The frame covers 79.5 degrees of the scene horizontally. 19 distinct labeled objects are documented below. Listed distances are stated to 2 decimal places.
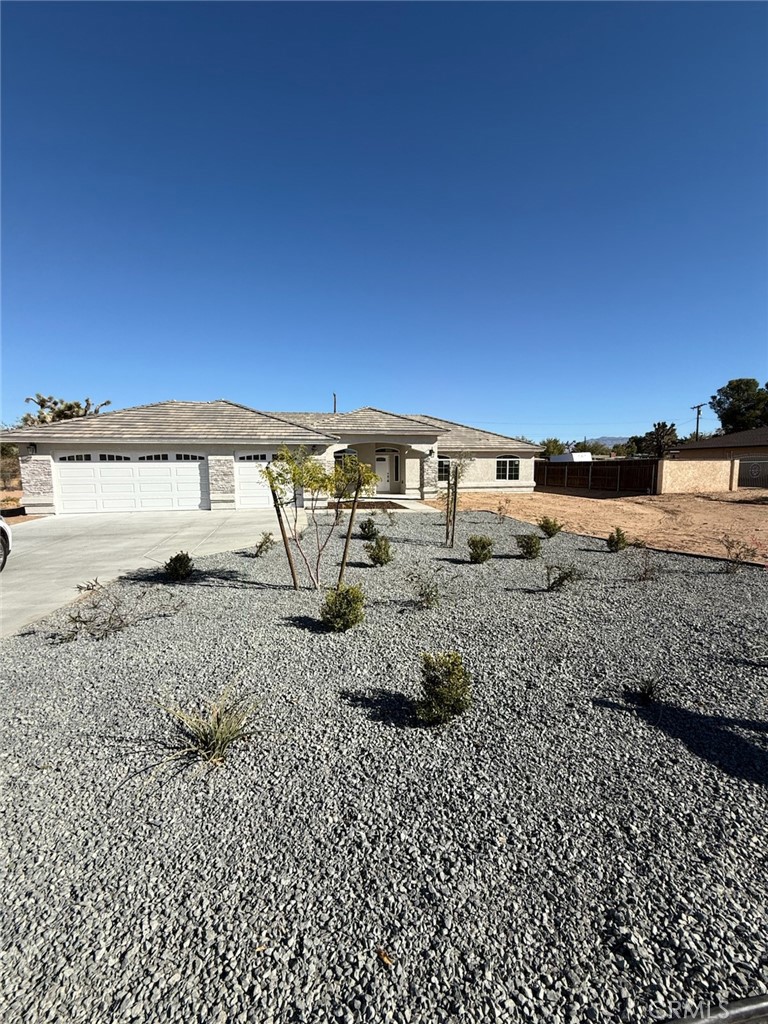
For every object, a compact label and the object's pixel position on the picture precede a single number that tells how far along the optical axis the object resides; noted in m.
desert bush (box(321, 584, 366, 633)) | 5.74
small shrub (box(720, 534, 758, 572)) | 8.70
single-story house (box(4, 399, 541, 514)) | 18.23
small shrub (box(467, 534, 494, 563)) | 9.31
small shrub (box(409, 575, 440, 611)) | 6.64
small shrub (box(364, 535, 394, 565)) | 9.20
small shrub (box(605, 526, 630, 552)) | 10.50
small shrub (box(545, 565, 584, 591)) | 7.44
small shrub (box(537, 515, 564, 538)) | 12.09
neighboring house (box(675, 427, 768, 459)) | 33.81
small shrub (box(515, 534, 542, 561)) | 9.72
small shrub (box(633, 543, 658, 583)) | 8.04
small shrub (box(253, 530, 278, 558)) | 10.41
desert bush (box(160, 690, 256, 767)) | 3.38
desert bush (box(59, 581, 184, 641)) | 5.80
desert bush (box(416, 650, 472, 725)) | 3.79
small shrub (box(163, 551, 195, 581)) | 8.21
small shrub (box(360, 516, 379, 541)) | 11.92
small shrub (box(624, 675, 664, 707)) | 4.11
